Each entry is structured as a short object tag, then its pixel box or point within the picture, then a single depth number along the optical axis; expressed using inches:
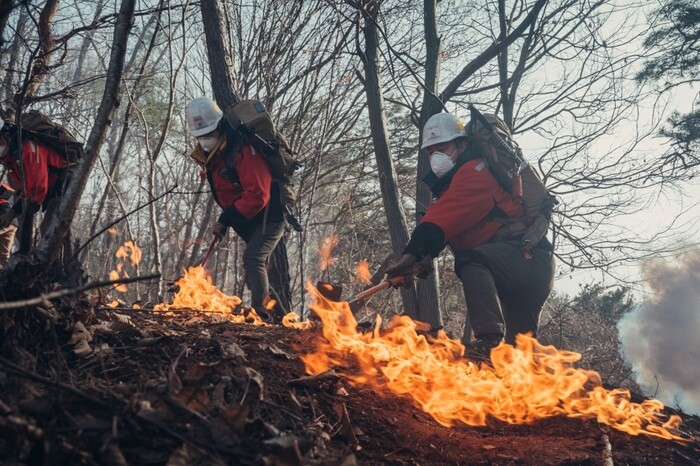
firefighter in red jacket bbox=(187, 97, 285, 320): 200.5
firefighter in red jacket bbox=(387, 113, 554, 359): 166.2
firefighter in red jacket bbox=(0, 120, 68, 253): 214.4
